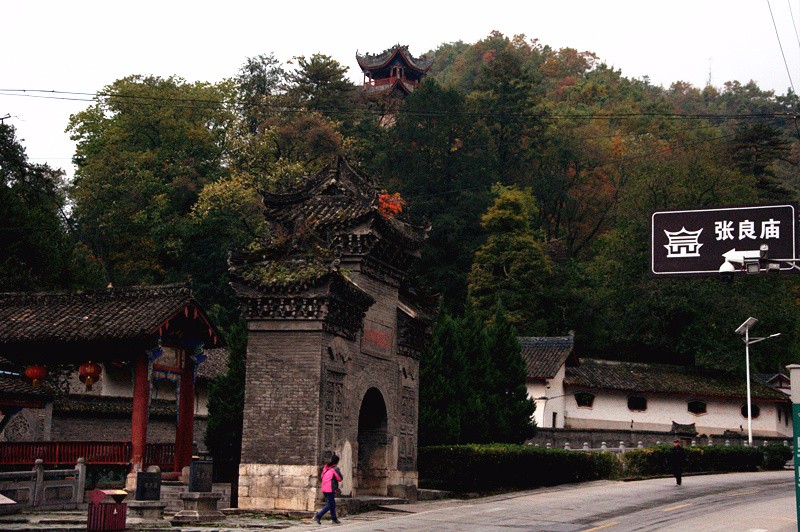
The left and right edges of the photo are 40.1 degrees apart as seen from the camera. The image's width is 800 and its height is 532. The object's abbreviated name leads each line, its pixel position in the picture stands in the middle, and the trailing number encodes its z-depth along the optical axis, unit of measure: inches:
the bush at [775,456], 2016.5
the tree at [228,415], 1373.0
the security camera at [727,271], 768.9
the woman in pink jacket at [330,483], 1019.3
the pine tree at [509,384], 1737.2
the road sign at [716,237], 782.5
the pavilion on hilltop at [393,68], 4202.8
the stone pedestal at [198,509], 1005.2
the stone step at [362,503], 1132.5
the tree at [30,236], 1964.8
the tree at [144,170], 2817.4
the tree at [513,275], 2709.2
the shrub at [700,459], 1721.2
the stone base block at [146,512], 1013.2
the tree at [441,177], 2965.1
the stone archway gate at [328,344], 1126.4
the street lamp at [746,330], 2066.4
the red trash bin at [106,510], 904.3
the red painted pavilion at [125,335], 1148.5
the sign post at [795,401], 768.9
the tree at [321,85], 3312.0
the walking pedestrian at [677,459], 1509.6
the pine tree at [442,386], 1528.1
